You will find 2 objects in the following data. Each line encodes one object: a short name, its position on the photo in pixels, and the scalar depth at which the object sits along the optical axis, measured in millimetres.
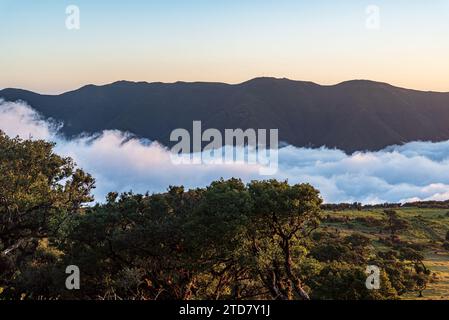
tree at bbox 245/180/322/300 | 35156
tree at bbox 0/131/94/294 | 37969
